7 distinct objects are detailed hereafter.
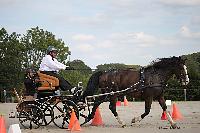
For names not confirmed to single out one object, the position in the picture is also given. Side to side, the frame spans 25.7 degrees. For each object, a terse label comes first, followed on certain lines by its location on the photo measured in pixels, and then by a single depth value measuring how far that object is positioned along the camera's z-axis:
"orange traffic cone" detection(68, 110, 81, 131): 12.30
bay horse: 13.40
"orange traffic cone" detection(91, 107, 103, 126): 14.35
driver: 13.39
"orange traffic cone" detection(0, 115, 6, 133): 9.84
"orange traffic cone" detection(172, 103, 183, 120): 16.47
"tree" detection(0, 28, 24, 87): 54.83
